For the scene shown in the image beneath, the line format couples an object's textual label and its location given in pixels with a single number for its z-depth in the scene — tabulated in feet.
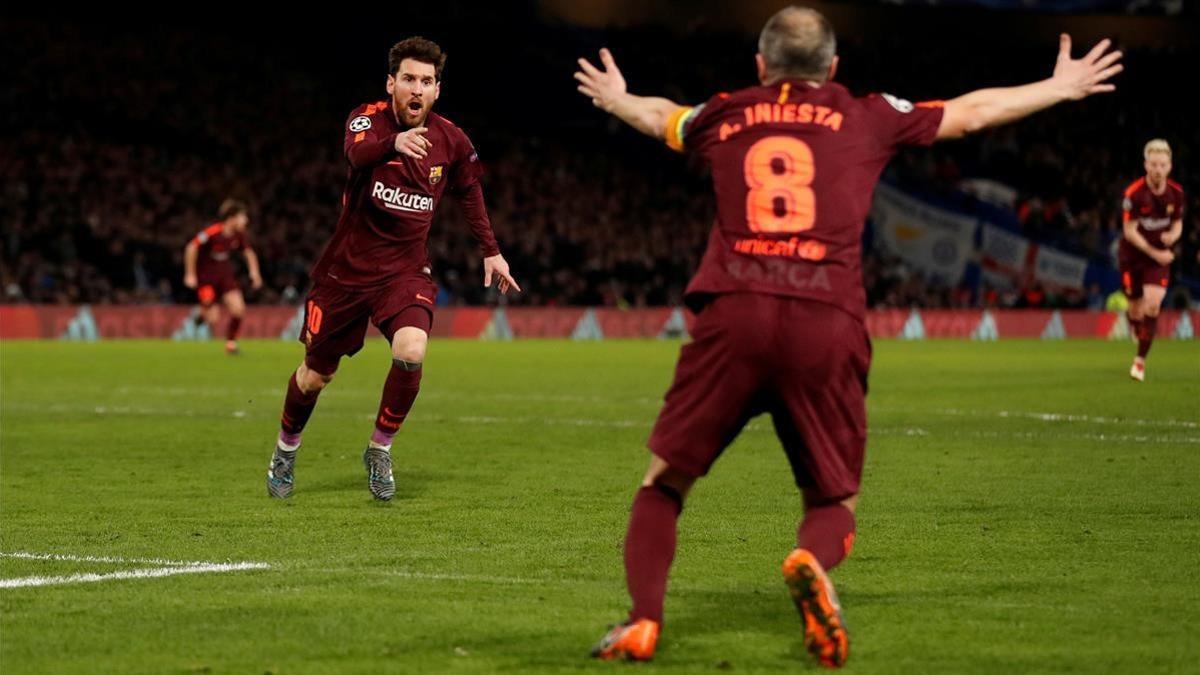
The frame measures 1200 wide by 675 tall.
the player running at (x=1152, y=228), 66.39
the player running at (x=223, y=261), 94.68
